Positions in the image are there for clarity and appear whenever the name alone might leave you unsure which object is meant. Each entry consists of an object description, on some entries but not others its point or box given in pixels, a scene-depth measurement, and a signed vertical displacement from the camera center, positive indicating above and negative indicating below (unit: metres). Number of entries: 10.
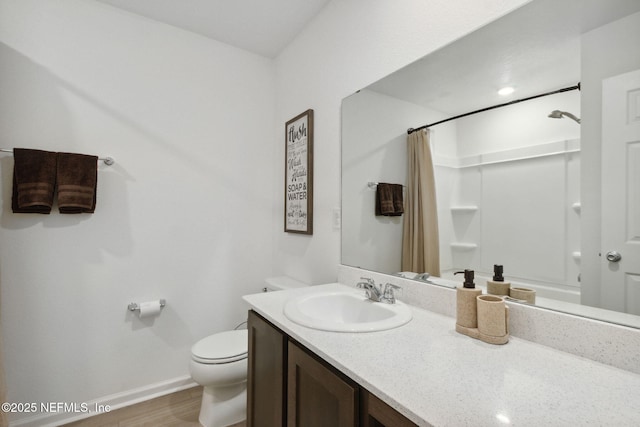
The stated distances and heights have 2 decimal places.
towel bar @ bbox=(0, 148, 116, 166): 1.81 +0.32
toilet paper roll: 1.90 -0.64
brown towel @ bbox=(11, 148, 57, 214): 1.56 +0.16
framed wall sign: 2.00 +0.29
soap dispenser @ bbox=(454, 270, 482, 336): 0.93 -0.31
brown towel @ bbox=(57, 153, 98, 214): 1.64 +0.17
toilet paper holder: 1.90 -0.62
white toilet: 1.59 -0.90
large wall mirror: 0.77 +0.21
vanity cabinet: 0.72 -0.54
